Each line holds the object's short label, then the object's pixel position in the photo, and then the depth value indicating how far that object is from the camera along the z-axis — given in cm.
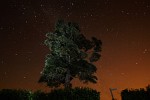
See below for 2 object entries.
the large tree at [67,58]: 1593
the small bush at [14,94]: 1075
